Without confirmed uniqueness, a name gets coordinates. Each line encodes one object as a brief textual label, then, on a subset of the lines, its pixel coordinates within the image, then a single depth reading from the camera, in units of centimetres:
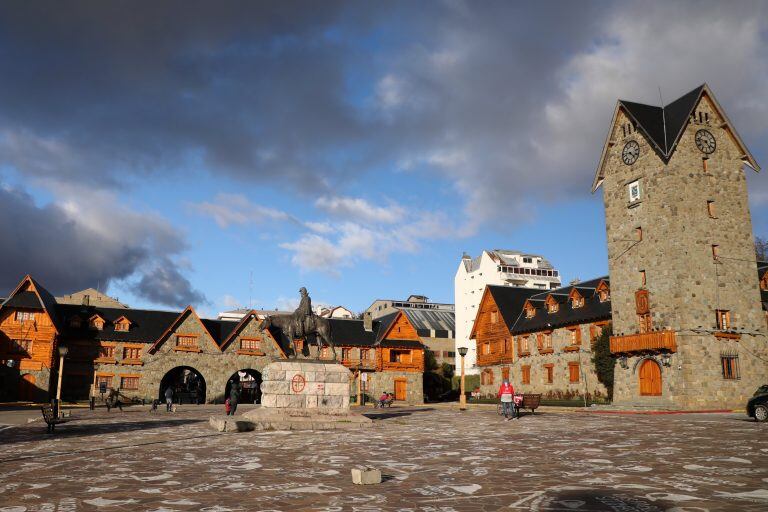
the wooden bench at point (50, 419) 2047
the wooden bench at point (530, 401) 3183
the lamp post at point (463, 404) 4070
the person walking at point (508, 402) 2739
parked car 2314
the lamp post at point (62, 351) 2647
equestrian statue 2536
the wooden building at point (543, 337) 4750
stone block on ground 1008
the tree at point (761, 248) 7632
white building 9881
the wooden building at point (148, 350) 5334
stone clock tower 3678
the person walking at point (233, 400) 3093
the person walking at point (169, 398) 3909
